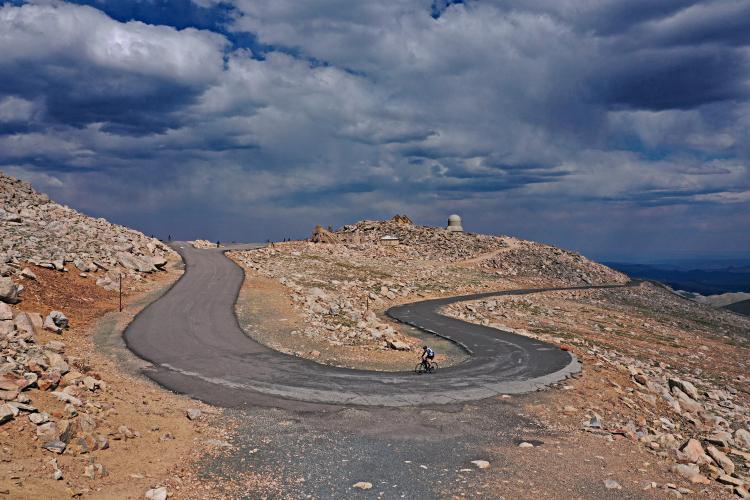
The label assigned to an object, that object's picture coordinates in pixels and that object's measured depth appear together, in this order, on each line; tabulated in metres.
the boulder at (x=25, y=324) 19.66
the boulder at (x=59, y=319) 23.55
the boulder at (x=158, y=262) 45.50
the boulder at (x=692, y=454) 13.70
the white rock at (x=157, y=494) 9.71
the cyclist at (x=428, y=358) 20.83
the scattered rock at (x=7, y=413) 10.84
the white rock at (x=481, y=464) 11.98
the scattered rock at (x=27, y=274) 29.52
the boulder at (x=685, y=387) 23.35
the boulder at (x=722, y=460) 13.88
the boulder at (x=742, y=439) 18.11
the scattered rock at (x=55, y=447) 10.51
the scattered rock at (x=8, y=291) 24.66
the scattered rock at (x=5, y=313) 19.75
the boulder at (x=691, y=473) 12.10
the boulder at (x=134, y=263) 42.03
